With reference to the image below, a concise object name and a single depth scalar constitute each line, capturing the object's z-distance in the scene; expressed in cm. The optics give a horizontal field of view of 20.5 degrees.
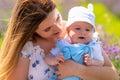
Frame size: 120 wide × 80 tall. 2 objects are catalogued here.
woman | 261
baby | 266
